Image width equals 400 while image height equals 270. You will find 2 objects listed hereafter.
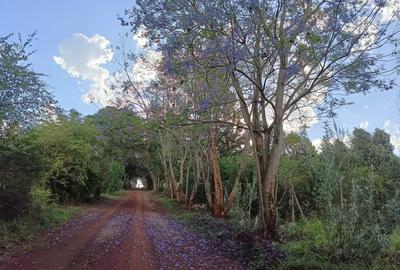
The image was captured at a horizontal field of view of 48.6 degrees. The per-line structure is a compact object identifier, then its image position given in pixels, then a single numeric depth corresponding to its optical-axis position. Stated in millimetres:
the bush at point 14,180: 14141
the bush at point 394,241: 9725
